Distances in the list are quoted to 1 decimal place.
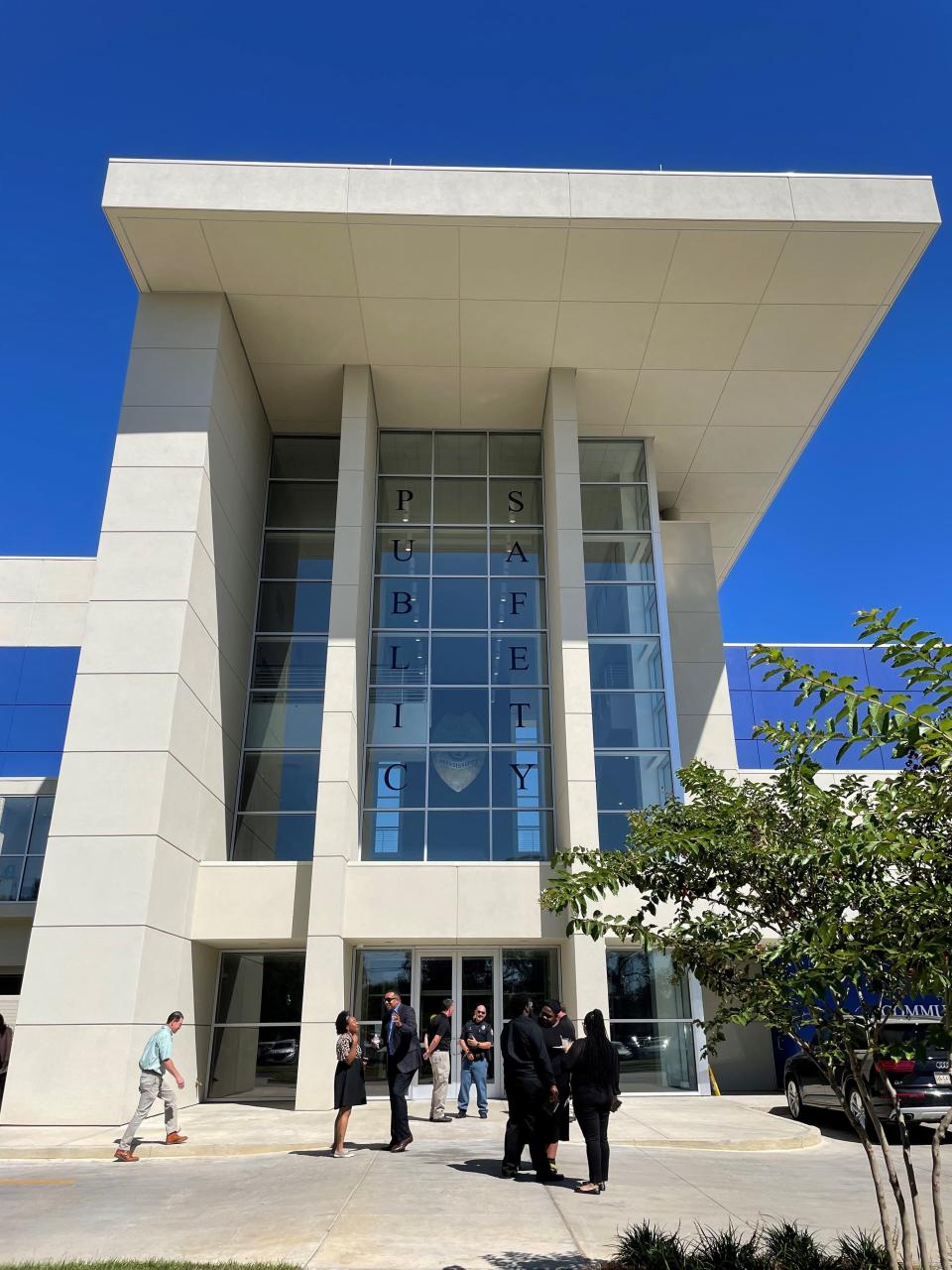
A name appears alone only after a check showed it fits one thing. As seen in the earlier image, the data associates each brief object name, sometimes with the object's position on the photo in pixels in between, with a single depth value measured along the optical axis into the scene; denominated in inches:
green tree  155.9
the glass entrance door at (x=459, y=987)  678.5
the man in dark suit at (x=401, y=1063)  406.9
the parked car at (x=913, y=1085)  449.4
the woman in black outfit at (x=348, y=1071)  390.0
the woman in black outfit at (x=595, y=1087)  324.5
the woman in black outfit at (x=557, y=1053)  358.9
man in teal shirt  422.9
